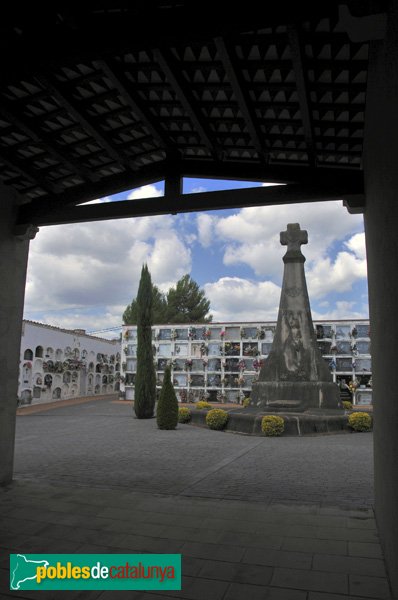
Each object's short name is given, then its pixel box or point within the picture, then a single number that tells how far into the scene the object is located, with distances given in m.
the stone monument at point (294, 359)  14.24
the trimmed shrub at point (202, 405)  16.85
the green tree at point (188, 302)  42.12
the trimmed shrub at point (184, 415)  15.20
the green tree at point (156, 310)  40.91
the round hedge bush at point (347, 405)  15.92
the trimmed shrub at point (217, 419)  13.41
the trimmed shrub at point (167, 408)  13.46
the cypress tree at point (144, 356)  17.41
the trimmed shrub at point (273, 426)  11.97
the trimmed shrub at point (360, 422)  12.45
